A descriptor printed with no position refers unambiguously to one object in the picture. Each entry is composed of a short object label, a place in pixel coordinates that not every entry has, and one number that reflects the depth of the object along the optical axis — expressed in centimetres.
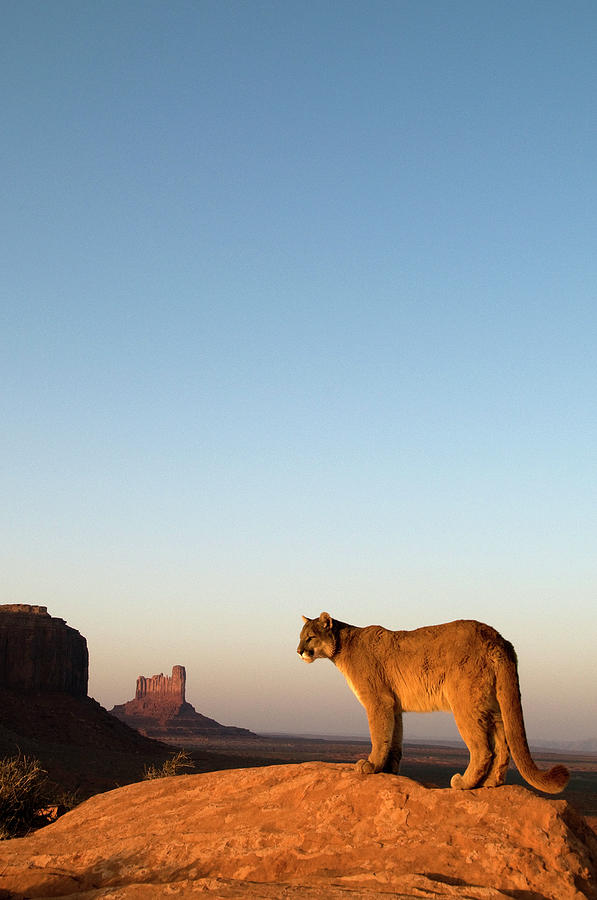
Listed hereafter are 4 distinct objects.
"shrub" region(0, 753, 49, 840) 1573
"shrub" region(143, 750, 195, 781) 2539
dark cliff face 8038
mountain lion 821
